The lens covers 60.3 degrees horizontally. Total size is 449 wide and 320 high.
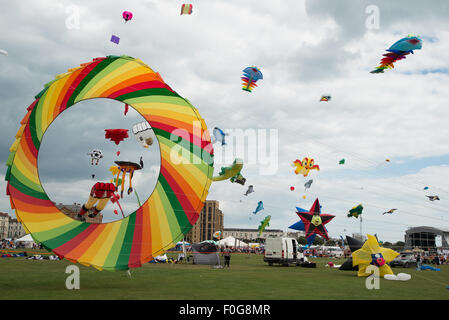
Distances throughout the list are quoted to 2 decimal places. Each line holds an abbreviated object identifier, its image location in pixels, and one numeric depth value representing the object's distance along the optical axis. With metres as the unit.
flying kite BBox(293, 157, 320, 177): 31.86
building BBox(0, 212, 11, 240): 129.50
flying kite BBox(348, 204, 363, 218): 36.91
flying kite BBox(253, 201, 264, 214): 40.47
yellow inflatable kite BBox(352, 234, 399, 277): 18.75
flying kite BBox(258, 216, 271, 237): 44.15
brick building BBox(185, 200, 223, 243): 117.32
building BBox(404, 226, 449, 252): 56.59
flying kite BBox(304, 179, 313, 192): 35.02
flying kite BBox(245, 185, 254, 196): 37.12
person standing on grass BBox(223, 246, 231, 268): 25.52
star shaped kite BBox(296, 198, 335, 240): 34.56
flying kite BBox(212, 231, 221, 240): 47.12
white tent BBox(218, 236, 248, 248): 55.87
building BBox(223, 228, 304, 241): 190.51
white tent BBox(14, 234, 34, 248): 63.45
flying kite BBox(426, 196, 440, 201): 34.66
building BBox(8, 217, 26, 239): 135.09
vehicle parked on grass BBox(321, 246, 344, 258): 60.02
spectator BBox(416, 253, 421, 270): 29.08
